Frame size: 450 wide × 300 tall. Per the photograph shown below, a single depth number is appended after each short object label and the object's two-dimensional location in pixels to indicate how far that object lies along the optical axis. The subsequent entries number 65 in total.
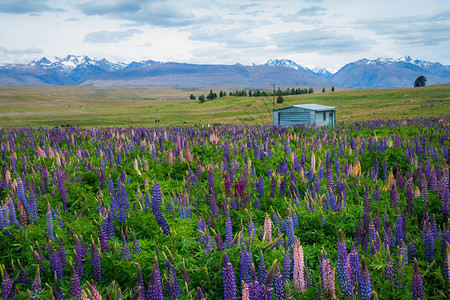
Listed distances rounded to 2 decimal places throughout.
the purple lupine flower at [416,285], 3.30
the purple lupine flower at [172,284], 3.47
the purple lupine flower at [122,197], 5.93
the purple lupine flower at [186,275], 3.53
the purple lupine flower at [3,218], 5.18
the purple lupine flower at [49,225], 4.95
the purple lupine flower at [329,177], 6.74
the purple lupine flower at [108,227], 4.89
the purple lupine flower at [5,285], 3.32
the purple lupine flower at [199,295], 2.92
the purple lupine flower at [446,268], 3.61
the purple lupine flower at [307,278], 3.41
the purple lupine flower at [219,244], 4.03
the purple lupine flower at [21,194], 5.92
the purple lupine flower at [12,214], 5.35
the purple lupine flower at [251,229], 4.34
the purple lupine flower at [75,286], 3.41
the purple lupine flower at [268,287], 2.69
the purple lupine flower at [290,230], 4.30
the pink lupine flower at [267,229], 4.22
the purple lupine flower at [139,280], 3.11
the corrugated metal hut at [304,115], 37.34
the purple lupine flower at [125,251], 4.12
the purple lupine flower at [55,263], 3.96
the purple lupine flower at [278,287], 3.05
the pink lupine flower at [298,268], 3.30
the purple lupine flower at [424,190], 6.08
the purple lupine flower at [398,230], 4.57
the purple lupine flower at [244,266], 3.50
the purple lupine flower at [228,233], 4.43
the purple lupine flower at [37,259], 3.99
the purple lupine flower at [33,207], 5.67
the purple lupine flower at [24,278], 3.98
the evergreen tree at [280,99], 108.06
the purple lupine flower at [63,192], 6.54
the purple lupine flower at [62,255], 4.16
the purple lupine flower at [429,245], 4.25
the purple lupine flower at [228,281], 3.12
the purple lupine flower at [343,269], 3.28
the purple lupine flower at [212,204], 5.60
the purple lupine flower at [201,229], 4.63
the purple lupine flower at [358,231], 4.64
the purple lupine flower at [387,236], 4.14
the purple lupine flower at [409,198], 5.77
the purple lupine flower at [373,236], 4.25
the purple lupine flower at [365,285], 3.12
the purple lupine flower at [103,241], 4.45
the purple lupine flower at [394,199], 5.87
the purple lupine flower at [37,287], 3.23
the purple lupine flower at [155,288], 3.14
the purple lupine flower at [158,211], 5.02
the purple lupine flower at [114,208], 5.58
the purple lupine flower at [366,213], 4.86
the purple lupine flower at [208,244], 4.15
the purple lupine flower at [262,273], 3.32
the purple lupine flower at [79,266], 3.92
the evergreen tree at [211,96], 141.25
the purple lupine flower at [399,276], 3.55
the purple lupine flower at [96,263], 3.98
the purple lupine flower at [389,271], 3.63
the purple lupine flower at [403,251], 3.94
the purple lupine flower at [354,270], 3.36
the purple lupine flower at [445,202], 5.64
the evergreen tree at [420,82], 179.38
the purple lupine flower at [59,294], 3.32
